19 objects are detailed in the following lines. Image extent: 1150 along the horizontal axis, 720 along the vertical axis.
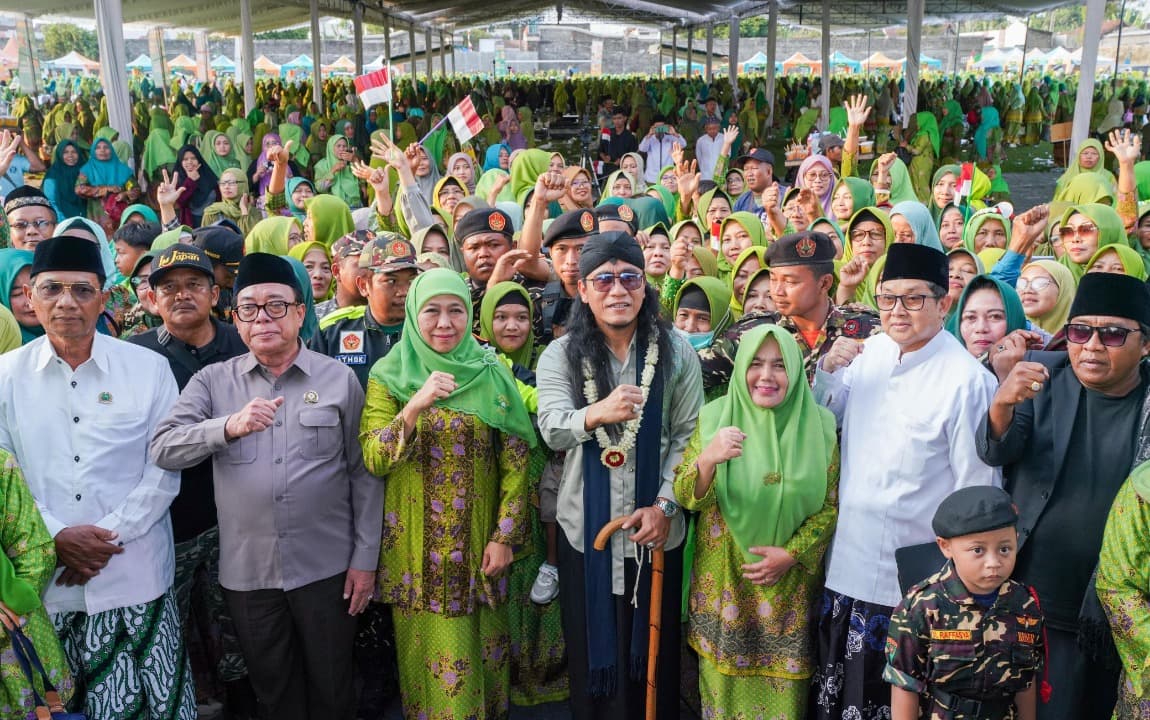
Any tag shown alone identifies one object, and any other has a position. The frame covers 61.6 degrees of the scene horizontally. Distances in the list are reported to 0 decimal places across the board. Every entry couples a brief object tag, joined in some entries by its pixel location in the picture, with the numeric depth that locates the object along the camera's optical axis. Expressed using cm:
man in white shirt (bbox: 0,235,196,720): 271
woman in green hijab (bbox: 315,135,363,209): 915
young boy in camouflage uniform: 228
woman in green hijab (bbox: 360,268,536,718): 285
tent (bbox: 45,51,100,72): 4256
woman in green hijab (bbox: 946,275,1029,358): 333
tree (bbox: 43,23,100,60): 5372
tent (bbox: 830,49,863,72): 4909
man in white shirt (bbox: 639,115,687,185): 1130
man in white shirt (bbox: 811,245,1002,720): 262
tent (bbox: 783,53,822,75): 5231
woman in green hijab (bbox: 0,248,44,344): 362
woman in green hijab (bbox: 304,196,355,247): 543
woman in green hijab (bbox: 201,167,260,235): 671
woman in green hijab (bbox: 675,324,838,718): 267
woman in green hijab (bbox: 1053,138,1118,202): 788
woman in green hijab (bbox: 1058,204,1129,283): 483
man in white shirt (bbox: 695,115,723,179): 1191
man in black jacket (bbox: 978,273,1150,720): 242
